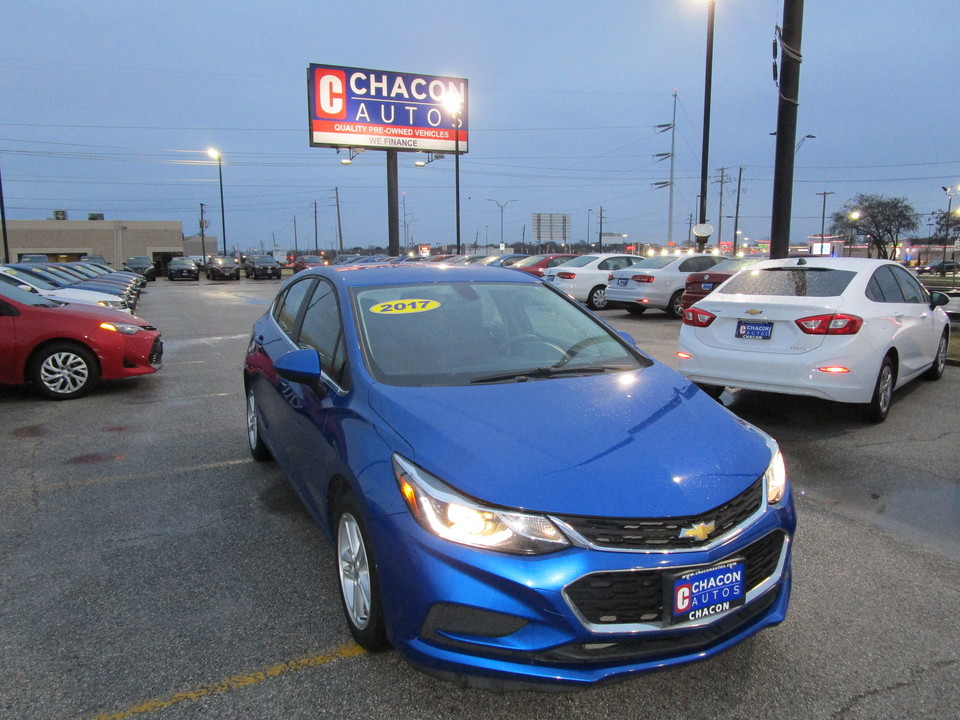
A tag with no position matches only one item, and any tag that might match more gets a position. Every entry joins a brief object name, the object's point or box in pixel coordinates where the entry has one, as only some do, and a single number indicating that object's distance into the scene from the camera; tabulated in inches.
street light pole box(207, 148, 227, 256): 2225.6
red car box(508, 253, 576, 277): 823.1
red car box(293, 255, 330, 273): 1589.1
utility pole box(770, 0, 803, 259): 438.6
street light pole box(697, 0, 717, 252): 837.2
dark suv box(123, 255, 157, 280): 1755.7
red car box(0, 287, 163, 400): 286.4
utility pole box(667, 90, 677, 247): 1541.3
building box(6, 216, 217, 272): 3030.8
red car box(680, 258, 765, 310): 506.3
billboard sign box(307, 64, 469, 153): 1279.5
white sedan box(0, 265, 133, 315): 474.0
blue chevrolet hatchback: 80.9
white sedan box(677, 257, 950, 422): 223.6
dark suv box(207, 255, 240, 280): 1771.7
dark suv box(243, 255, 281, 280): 1742.1
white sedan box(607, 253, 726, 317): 606.5
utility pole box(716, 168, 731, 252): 2834.6
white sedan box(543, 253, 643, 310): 724.7
